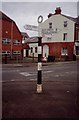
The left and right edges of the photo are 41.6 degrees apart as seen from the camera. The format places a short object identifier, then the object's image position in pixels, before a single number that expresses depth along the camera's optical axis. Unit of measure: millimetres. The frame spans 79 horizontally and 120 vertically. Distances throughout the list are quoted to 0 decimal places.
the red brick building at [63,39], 18676
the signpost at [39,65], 4072
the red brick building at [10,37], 18676
